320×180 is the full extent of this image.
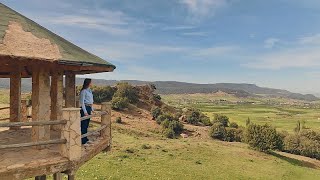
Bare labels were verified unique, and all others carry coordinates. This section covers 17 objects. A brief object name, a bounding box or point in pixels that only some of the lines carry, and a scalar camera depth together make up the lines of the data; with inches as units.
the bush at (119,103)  1338.0
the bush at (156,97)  1645.8
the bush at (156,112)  1384.1
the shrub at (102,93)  1363.9
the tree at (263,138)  1066.3
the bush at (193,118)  1480.1
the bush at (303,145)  1213.5
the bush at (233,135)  1293.2
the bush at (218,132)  1271.8
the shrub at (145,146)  910.3
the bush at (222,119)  1576.3
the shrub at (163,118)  1318.3
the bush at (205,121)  1505.7
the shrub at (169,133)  1184.7
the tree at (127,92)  1446.0
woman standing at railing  252.8
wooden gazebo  184.0
